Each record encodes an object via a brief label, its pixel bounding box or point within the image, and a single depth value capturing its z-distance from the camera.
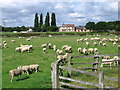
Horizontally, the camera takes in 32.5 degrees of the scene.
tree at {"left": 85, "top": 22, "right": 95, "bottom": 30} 140.62
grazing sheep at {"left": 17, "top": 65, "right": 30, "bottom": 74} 14.20
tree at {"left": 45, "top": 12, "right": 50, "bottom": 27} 124.82
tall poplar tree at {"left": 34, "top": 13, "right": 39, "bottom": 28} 124.03
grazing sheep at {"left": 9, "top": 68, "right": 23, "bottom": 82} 12.73
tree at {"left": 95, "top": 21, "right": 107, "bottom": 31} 135.88
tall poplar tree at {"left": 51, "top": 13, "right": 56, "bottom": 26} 125.88
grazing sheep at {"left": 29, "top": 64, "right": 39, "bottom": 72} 15.25
